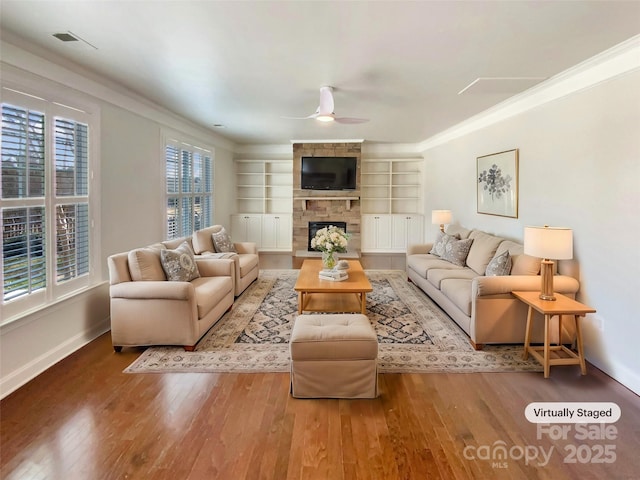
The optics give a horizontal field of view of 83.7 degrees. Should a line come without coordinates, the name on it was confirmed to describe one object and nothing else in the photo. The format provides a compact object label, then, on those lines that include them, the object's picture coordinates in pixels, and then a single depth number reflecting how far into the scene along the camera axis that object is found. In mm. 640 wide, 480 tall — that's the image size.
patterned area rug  3072
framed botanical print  4527
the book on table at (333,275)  4227
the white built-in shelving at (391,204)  8625
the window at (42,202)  2707
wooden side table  2887
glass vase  4445
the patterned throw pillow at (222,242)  5418
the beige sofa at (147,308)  3273
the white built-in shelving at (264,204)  8805
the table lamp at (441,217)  6098
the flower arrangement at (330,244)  4410
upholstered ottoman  2547
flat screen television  8250
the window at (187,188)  5453
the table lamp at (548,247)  3031
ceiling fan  3801
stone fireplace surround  8391
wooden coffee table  3924
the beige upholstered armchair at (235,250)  5016
